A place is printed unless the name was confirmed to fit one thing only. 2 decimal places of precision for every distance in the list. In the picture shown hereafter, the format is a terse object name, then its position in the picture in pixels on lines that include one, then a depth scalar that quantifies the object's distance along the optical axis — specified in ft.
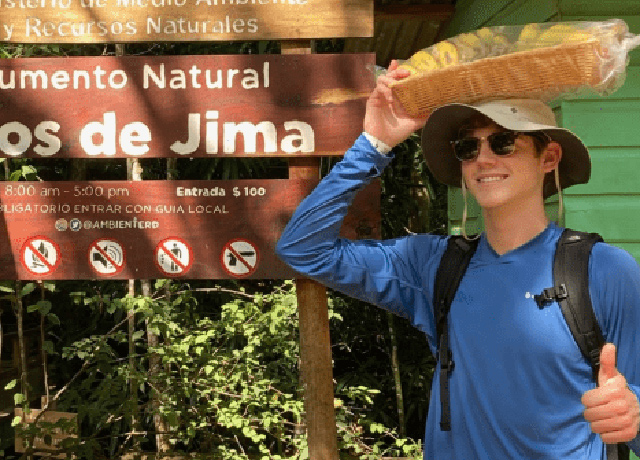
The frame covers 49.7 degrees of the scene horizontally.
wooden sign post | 10.19
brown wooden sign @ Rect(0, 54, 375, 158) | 10.37
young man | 5.39
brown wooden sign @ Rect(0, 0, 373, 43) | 10.54
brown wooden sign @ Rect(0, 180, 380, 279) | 10.33
